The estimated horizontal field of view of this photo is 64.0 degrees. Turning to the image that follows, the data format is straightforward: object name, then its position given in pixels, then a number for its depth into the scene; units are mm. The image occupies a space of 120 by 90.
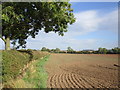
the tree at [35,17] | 5810
